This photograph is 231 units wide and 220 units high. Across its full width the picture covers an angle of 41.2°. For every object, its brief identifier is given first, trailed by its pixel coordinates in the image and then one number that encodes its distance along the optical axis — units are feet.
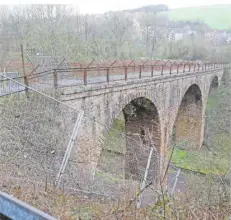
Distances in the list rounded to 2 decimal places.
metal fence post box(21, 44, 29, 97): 26.57
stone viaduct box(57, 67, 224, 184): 30.40
